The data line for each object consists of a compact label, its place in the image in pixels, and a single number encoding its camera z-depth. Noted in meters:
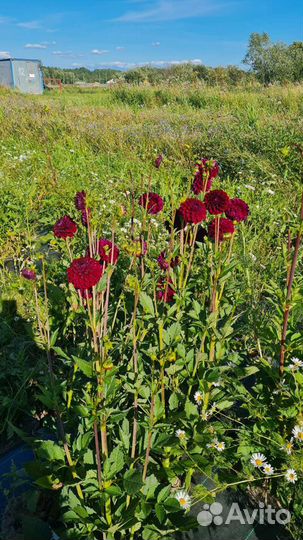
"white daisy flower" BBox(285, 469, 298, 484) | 1.33
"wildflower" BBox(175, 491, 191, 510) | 1.32
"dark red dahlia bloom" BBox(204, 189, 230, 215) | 1.46
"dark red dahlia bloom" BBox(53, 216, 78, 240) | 1.48
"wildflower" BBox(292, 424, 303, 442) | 1.37
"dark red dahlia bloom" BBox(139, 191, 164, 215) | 1.70
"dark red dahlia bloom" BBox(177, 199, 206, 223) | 1.45
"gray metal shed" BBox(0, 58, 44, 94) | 34.22
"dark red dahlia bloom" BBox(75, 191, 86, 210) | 1.52
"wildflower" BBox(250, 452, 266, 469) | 1.39
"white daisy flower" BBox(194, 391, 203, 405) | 1.53
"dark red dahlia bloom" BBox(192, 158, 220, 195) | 1.73
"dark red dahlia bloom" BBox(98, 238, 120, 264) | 1.35
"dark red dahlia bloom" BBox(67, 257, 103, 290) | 1.03
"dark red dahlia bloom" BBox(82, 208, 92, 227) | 1.45
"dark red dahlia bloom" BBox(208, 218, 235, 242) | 1.58
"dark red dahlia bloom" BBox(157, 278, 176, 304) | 1.73
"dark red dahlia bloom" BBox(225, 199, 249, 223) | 1.60
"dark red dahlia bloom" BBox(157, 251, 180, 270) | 1.68
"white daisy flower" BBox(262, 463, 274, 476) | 1.37
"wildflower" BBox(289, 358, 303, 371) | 1.46
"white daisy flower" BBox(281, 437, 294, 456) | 1.34
